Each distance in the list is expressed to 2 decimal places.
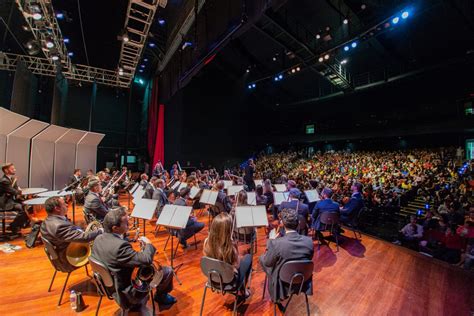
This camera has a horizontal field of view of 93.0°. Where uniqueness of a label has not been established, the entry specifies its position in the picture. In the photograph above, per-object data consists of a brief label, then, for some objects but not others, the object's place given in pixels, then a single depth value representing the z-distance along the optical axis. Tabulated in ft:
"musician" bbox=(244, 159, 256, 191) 31.68
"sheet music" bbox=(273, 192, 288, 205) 18.20
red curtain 45.39
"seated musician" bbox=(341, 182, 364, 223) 17.60
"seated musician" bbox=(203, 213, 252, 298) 8.01
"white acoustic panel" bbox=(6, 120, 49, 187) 24.63
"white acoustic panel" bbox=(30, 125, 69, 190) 28.76
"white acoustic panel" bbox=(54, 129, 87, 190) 33.45
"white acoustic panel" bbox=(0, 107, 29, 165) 21.87
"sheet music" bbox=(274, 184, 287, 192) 23.10
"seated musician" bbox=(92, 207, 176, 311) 7.04
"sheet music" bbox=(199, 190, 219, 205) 16.75
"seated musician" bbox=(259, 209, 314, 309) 7.95
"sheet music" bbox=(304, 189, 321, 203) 18.62
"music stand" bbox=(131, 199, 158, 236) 13.37
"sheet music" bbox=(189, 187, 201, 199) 21.41
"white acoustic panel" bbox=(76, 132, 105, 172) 38.04
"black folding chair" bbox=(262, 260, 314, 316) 7.66
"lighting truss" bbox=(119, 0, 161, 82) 21.48
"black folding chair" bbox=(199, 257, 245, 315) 7.87
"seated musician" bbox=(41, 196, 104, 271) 9.16
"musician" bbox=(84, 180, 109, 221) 14.78
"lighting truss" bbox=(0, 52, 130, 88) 32.50
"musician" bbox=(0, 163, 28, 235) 16.15
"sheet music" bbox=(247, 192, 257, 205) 18.11
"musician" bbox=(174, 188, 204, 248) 14.98
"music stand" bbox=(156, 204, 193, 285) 12.01
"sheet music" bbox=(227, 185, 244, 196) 22.56
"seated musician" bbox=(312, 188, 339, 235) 16.12
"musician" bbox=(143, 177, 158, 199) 18.74
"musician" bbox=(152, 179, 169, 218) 17.81
